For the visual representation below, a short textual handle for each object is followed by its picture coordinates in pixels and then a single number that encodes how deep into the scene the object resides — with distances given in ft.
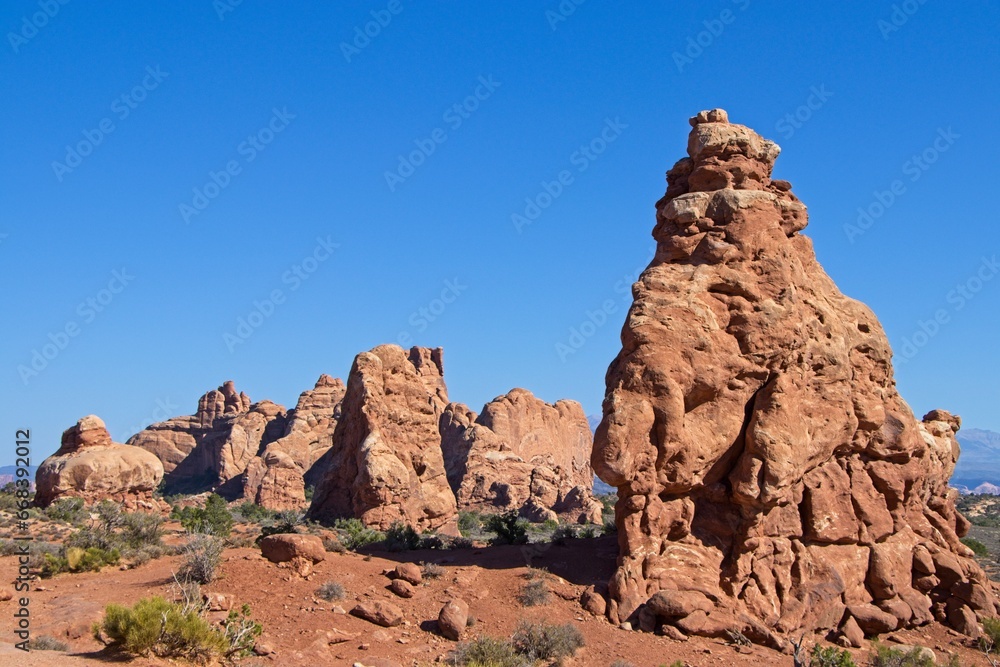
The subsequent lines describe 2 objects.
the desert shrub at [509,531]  74.95
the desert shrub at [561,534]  66.13
